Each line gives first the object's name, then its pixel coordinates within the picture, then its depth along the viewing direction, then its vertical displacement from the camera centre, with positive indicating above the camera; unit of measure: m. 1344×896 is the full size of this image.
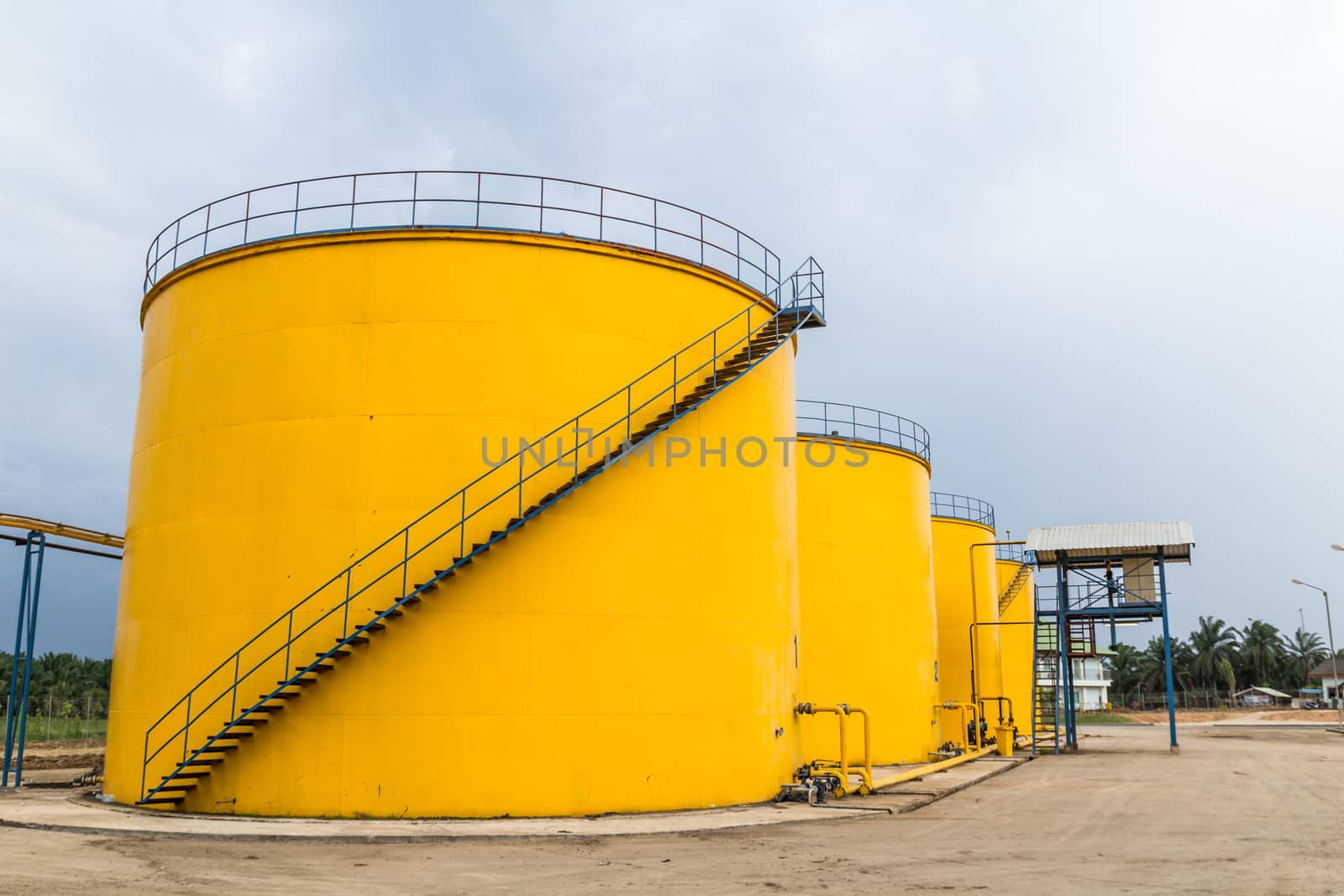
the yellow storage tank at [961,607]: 37.12 +1.30
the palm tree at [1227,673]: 93.32 -2.27
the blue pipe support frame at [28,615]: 21.88 +0.48
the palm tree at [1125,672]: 100.31 -2.37
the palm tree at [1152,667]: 97.19 -1.87
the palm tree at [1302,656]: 97.62 -0.79
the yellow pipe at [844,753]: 19.41 -1.96
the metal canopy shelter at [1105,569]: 34.34 +2.47
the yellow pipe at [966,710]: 30.53 -1.90
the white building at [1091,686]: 88.88 -3.32
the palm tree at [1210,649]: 96.25 -0.25
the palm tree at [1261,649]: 96.62 -0.22
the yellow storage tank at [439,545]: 15.78 +1.46
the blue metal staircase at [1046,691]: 36.12 -1.65
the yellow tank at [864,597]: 27.38 +1.22
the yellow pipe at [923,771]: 21.47 -2.78
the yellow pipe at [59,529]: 21.80 +2.23
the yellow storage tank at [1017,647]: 42.38 -0.06
